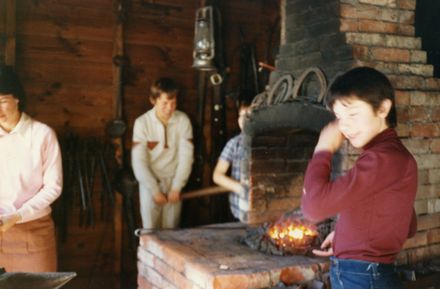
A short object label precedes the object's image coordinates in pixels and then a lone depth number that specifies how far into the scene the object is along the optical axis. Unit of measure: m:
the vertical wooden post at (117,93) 4.47
